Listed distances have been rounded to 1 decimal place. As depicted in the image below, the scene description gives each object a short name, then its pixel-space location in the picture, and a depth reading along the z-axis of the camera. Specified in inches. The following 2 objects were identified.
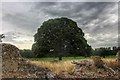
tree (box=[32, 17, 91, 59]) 430.0
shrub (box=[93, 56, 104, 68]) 204.7
